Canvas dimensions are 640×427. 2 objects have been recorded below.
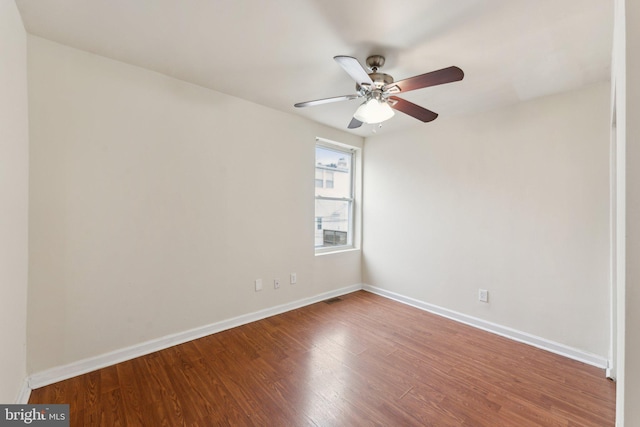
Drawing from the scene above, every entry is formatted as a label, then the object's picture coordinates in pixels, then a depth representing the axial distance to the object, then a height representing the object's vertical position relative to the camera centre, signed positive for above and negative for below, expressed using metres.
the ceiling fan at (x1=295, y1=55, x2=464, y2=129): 1.63 +0.86
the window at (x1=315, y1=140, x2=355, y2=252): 3.74 +0.24
